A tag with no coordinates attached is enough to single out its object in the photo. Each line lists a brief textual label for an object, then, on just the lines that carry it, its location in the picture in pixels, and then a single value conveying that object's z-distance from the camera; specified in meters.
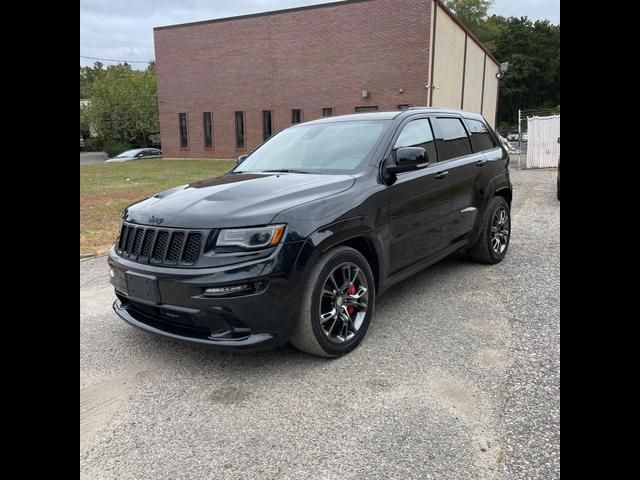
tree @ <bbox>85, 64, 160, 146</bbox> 41.19
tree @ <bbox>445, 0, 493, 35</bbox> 66.88
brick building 22.19
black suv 2.96
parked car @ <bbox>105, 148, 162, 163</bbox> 31.21
